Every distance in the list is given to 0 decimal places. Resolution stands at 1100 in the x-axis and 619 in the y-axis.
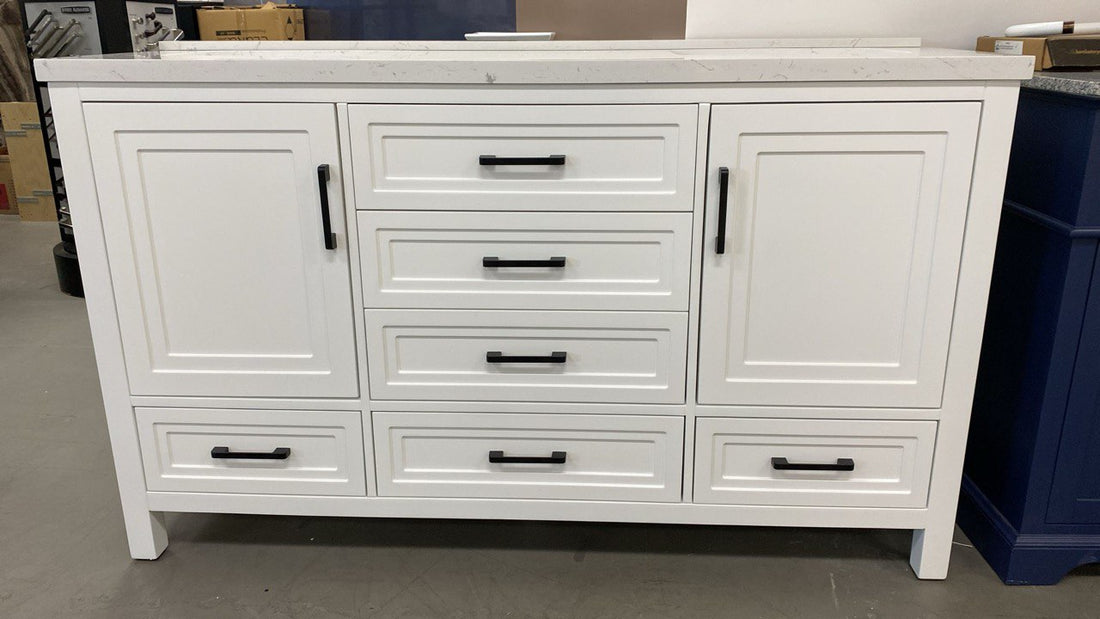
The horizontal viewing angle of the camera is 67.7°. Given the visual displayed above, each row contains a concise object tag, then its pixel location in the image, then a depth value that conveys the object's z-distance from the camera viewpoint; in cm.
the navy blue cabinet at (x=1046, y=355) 138
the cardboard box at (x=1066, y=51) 156
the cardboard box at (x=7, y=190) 446
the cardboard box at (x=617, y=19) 228
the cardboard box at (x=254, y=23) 302
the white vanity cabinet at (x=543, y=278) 133
